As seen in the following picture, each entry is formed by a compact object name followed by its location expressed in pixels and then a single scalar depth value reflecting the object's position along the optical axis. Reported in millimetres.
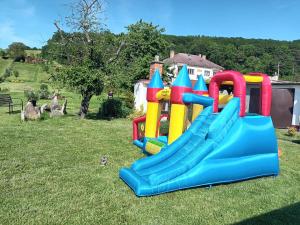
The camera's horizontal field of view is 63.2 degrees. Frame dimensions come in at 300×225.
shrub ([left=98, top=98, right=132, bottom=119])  14391
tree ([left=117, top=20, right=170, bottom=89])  22326
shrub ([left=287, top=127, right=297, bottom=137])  11923
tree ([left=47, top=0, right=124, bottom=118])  12038
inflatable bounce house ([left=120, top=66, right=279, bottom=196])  4861
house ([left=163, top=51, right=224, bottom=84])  49221
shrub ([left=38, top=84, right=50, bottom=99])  24938
